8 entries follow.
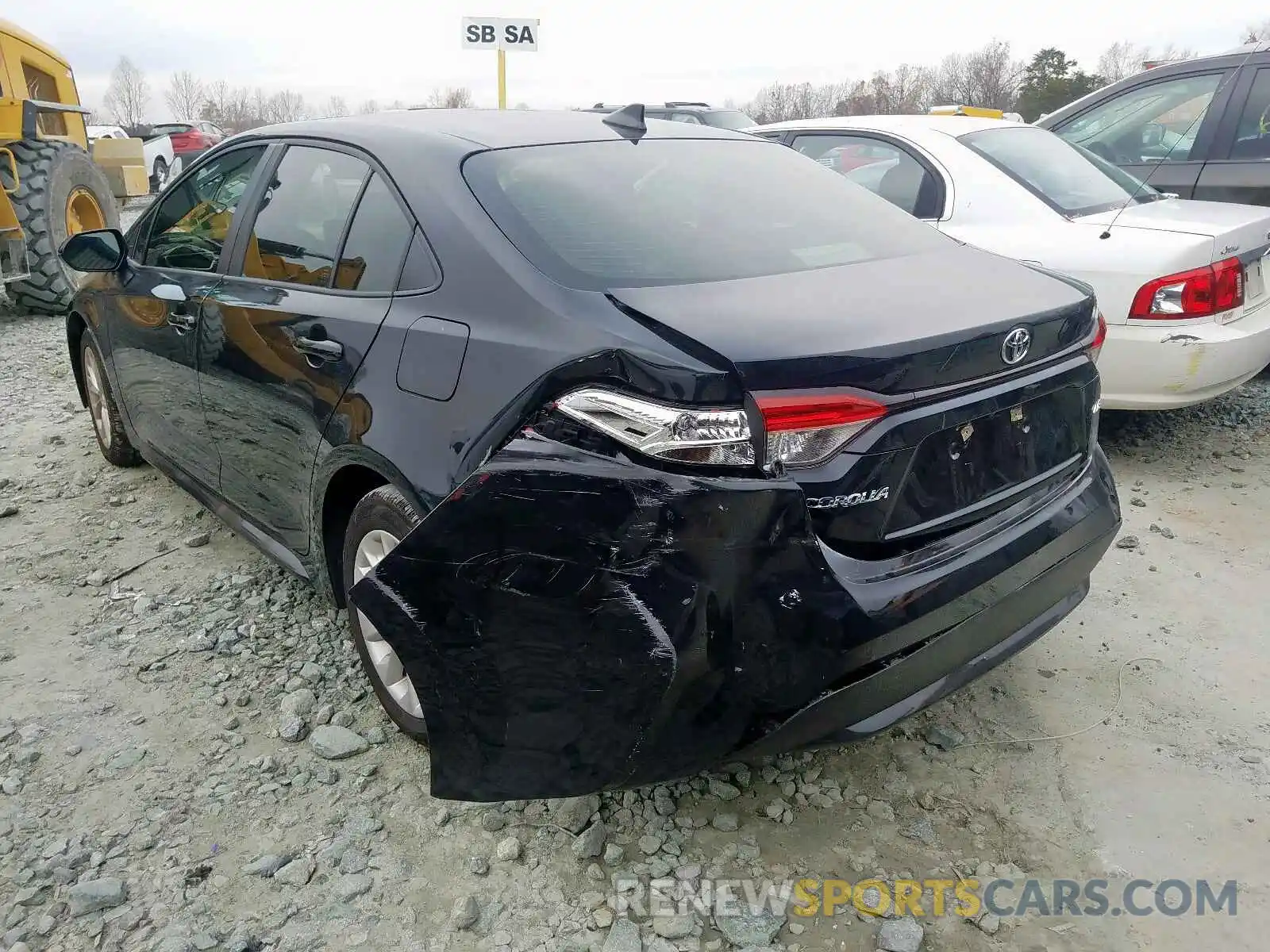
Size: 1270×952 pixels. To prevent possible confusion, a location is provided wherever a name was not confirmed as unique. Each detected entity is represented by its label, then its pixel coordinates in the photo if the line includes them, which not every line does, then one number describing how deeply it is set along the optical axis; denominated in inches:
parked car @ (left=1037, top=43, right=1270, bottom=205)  207.2
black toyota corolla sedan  67.4
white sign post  407.5
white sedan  154.4
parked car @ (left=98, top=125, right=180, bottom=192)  782.5
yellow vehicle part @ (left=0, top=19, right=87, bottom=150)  292.7
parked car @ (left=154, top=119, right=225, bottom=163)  911.0
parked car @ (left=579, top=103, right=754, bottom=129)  518.9
